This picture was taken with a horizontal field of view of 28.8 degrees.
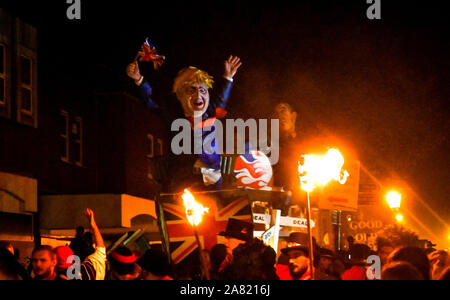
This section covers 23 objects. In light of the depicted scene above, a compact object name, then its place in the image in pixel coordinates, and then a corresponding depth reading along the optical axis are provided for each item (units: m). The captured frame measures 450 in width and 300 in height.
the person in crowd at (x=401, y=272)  5.70
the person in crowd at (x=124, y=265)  8.50
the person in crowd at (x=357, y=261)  9.83
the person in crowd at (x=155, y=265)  7.65
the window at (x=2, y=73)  19.83
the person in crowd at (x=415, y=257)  6.90
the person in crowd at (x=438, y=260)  9.59
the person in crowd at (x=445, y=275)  6.05
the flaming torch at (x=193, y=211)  9.37
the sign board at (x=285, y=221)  14.91
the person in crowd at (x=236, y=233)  11.21
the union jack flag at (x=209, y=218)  12.24
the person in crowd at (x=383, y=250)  11.18
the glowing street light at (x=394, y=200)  23.05
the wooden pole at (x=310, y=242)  8.61
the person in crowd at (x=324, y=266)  10.11
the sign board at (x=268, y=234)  13.38
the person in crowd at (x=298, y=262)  9.87
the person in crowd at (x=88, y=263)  8.89
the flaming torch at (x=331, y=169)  13.07
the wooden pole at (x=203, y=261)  9.15
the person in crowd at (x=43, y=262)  8.15
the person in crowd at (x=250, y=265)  7.76
